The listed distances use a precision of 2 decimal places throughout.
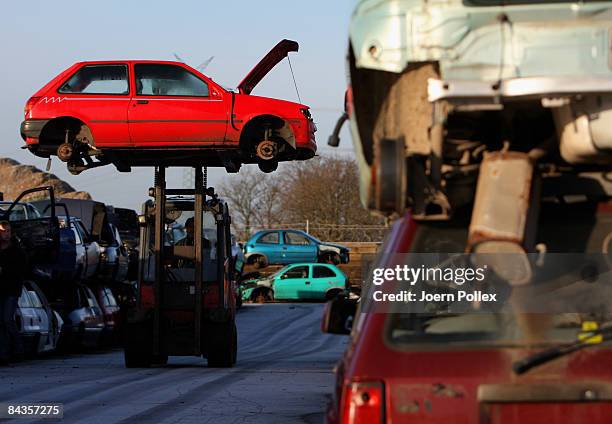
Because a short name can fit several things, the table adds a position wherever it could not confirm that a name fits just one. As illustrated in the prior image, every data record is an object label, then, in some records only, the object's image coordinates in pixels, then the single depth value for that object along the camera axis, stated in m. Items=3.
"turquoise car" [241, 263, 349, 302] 43.81
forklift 18.80
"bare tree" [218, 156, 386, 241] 70.12
